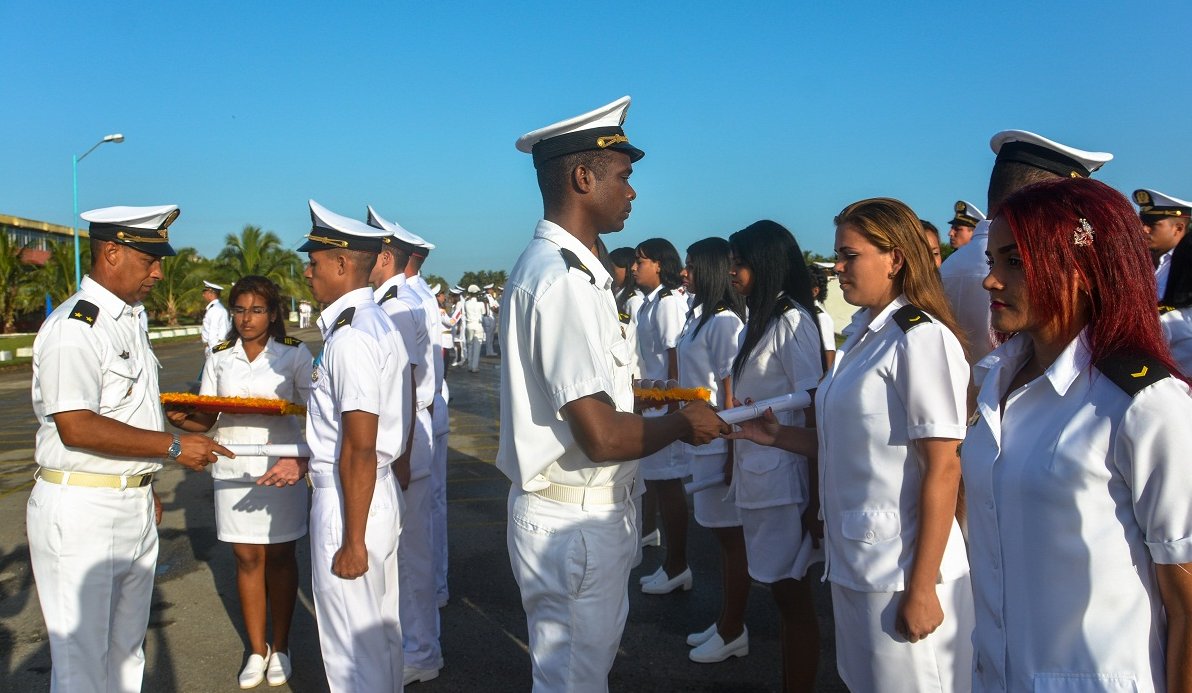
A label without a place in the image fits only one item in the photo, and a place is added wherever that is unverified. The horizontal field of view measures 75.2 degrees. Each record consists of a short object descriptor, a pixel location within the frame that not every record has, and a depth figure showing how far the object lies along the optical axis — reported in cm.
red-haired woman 147
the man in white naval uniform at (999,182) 296
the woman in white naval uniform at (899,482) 232
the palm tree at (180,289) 3644
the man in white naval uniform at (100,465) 313
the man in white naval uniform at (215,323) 1288
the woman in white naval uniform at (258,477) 417
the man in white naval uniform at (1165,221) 565
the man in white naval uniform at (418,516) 426
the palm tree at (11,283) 2889
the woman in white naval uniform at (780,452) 350
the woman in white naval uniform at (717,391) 439
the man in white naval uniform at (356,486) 315
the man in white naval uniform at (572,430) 234
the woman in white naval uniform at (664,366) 548
